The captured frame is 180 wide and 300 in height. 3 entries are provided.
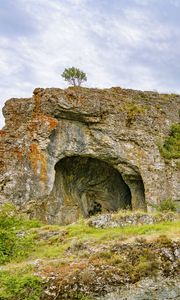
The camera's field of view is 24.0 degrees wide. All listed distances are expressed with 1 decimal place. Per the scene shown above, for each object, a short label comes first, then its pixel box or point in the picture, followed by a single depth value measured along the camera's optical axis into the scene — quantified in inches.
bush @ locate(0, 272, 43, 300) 478.6
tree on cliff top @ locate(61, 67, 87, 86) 1463.7
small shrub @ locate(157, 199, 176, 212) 1052.5
